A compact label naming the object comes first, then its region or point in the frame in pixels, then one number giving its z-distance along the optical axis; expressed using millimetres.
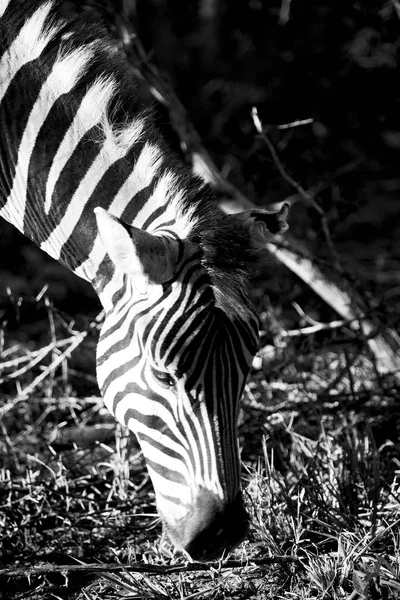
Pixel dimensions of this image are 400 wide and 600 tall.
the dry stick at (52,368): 9797
